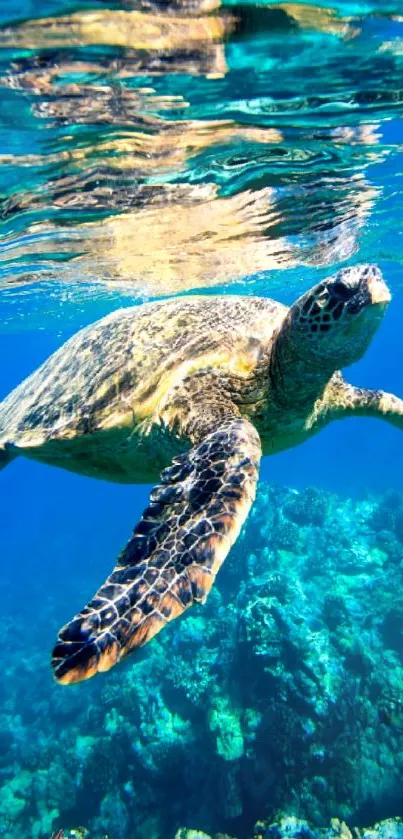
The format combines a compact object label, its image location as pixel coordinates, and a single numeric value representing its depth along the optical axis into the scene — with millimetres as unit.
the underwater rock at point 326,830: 7168
